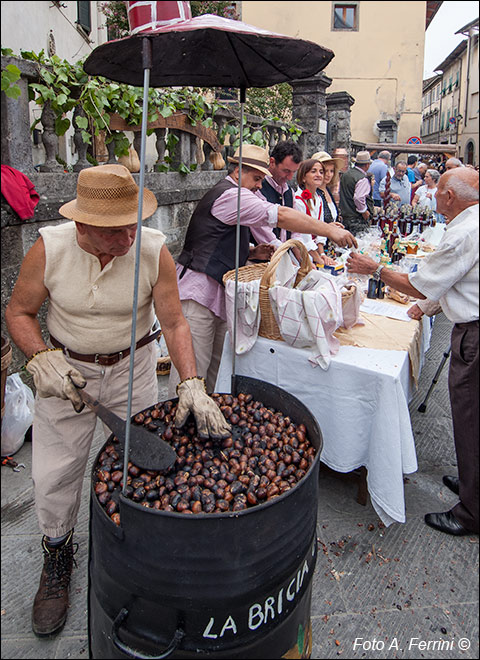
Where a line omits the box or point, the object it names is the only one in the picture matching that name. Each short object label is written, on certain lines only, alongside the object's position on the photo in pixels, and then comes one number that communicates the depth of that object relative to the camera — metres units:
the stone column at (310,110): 8.68
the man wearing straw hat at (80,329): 1.88
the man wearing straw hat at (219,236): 2.97
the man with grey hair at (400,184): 9.34
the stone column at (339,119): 10.62
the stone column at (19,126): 3.24
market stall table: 2.55
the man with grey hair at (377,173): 9.46
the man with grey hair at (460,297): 1.84
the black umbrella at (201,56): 1.46
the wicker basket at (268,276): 2.71
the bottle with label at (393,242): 4.61
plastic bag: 3.02
